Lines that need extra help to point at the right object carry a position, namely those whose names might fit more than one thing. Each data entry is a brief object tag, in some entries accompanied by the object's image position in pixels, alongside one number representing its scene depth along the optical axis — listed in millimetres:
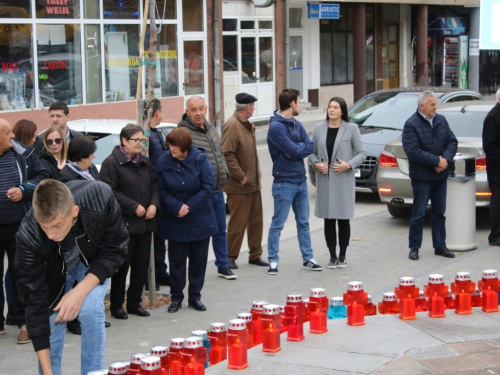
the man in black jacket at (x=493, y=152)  9992
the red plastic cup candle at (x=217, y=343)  5715
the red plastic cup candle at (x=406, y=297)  6805
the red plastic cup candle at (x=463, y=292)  6988
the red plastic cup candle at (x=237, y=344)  5500
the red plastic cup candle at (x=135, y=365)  4949
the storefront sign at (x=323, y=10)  29547
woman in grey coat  9352
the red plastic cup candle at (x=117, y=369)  4809
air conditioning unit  25422
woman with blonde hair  7449
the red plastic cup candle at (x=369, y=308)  6860
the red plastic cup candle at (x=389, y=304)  6938
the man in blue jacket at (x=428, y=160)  9703
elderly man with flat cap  9258
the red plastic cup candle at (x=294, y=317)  6141
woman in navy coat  7781
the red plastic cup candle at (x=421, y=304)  7008
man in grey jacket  8508
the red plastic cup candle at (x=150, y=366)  4809
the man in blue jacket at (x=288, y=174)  9227
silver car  11336
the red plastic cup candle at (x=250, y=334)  6062
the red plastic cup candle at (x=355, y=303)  6570
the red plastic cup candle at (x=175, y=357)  5148
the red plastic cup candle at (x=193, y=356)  5094
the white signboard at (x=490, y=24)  7766
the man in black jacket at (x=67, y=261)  4582
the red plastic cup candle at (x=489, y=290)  7074
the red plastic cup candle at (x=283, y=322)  6219
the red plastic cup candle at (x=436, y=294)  6875
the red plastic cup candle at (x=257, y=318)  6066
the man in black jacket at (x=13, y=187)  7016
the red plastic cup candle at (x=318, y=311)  6355
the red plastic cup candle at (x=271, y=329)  5863
